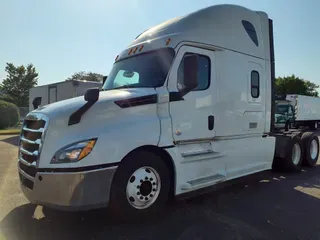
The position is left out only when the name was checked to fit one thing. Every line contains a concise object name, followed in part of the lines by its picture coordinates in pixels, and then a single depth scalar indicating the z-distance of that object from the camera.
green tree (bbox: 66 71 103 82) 63.74
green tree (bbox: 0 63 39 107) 56.34
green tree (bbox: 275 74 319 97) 61.25
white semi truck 3.62
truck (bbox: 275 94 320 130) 25.06
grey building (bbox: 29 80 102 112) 14.86
